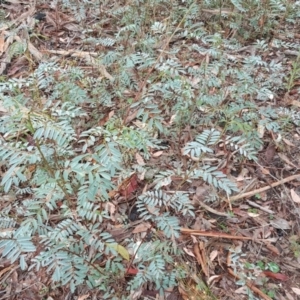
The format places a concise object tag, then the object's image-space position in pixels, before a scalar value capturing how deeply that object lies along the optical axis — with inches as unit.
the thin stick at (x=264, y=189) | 69.1
